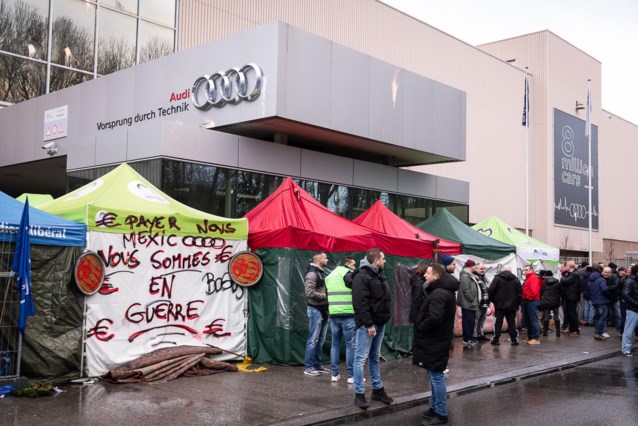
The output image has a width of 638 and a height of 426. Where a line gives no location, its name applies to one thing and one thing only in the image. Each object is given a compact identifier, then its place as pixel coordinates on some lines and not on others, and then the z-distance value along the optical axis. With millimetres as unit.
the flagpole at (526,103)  32188
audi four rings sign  15641
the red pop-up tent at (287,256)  11602
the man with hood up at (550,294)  17141
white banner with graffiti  9844
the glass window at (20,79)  22686
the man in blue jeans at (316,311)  10688
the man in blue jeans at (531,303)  16047
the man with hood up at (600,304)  17188
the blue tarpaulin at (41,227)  8688
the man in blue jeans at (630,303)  13680
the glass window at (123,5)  24734
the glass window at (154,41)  25344
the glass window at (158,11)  25375
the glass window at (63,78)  23562
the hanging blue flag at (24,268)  8430
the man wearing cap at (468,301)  14781
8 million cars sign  43969
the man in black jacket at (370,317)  8391
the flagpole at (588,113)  35081
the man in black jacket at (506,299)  15141
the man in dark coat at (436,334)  7613
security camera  20000
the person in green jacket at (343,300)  9492
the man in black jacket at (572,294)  17766
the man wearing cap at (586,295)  18859
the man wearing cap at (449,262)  13445
